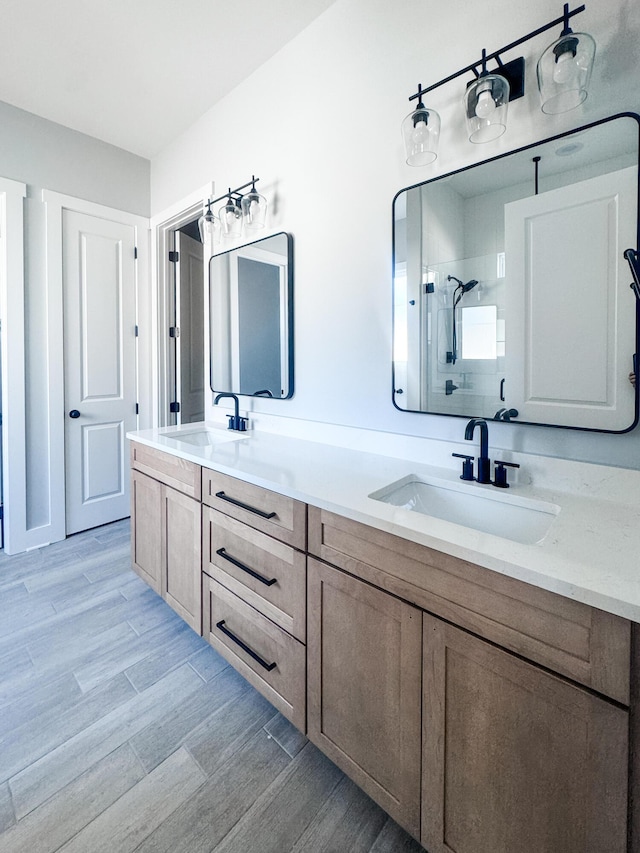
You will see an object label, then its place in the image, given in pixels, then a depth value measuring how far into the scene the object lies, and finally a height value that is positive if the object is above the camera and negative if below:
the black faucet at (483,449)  1.25 -0.10
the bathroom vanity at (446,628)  0.71 -0.49
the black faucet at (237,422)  2.25 -0.02
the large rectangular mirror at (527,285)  1.13 +0.42
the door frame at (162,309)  3.18 +0.86
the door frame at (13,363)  2.54 +0.35
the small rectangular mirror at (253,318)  2.08 +0.56
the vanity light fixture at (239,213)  2.13 +1.11
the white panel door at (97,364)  2.89 +0.40
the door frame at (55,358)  2.73 +0.41
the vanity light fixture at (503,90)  1.10 +0.97
